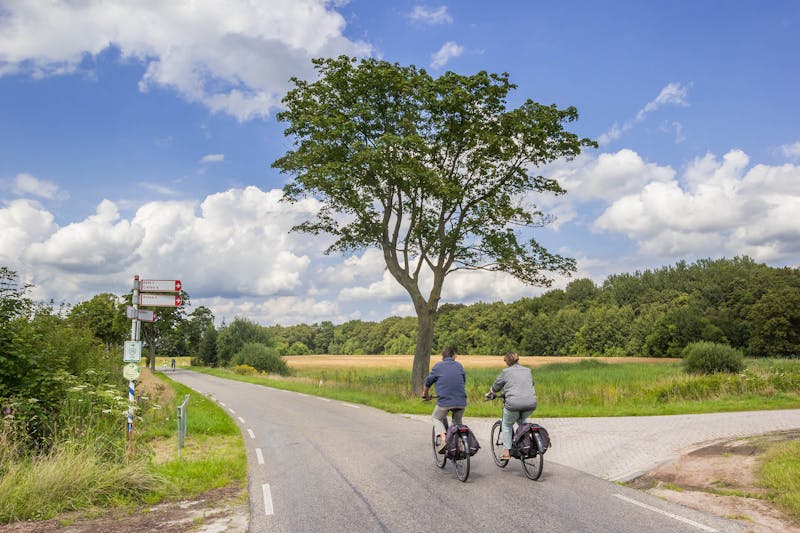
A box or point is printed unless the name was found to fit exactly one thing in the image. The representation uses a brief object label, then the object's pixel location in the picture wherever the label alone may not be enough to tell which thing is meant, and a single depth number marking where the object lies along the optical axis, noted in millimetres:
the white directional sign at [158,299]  10141
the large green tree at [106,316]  60344
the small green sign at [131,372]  9648
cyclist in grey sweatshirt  8438
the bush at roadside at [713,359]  27575
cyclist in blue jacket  8867
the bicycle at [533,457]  7949
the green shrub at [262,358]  57719
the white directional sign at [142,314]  9828
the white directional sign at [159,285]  10273
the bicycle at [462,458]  8039
